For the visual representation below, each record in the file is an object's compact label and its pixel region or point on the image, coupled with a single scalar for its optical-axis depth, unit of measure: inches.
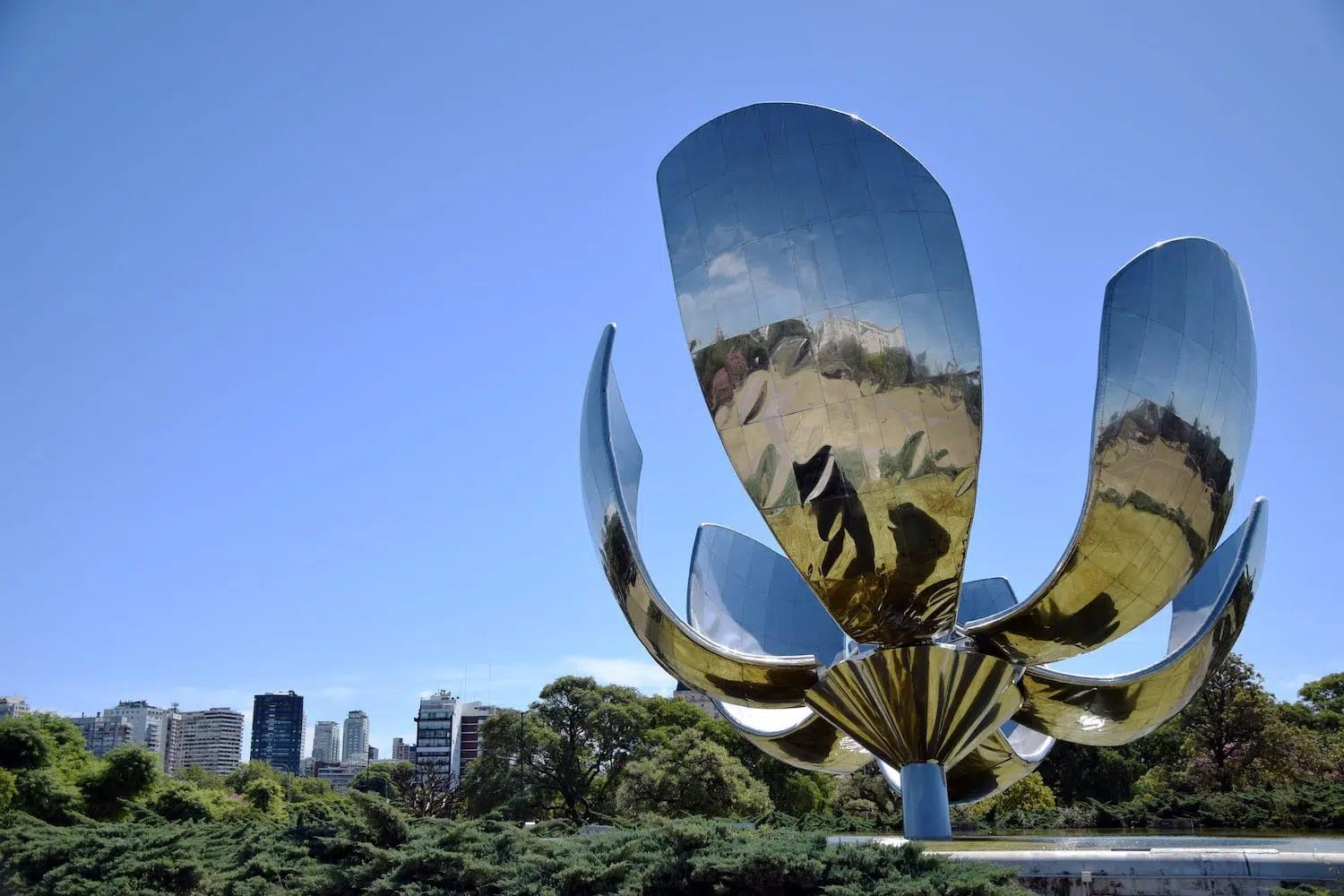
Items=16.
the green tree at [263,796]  1490.4
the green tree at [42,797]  1293.1
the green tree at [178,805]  1283.6
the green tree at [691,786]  1258.6
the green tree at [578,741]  1678.2
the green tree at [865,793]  1191.2
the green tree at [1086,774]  1734.7
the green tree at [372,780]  2019.9
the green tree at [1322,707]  1617.9
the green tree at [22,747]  1427.2
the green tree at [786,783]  1679.4
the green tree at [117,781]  1427.2
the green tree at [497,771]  1642.5
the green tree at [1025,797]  1200.8
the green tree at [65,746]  1491.1
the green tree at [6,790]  1248.3
